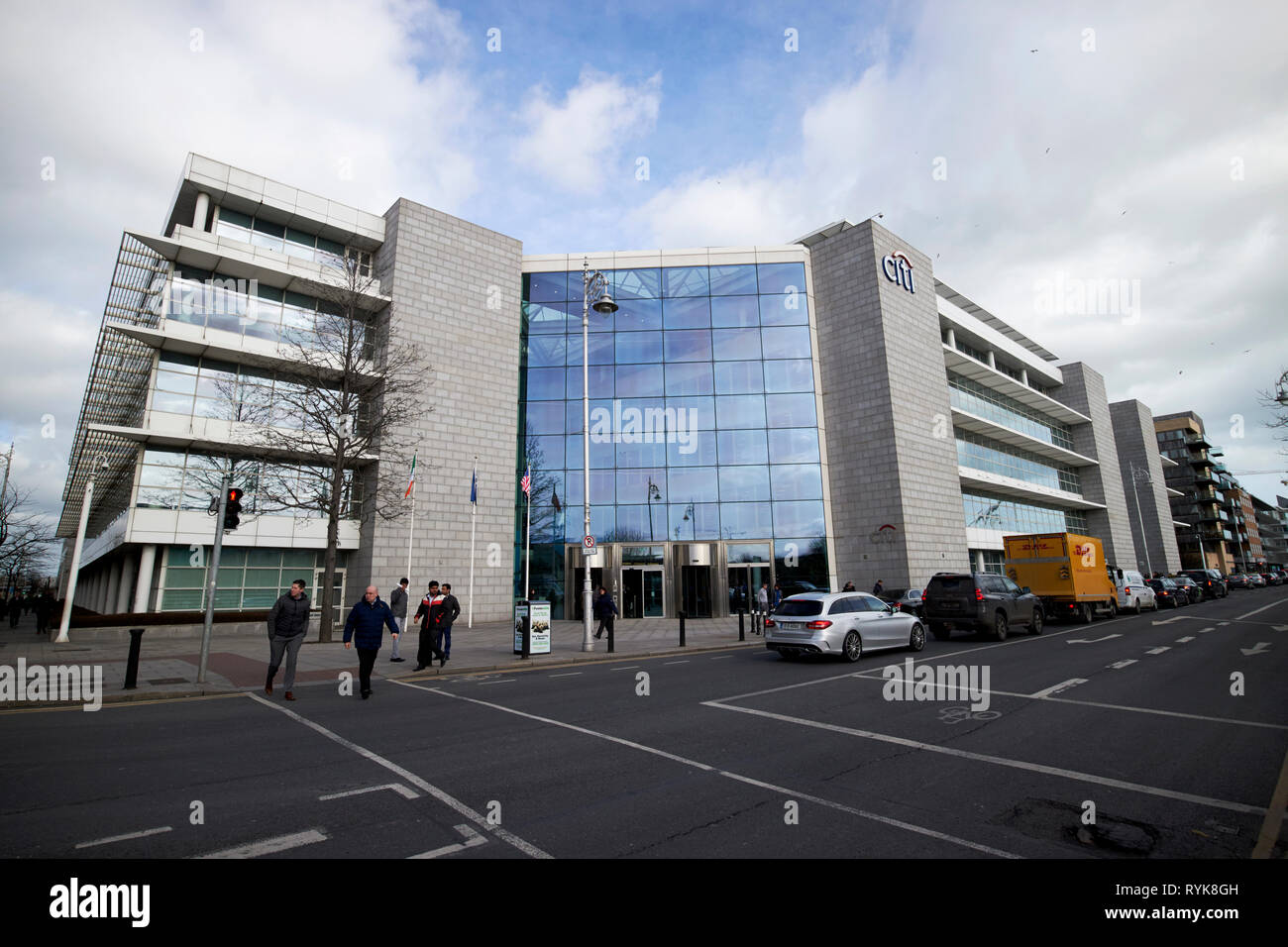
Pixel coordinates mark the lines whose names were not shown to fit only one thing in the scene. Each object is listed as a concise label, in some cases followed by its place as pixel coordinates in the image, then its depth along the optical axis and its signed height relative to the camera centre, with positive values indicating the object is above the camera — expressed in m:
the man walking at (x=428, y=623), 13.91 -0.76
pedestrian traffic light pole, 11.58 +0.08
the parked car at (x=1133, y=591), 27.81 -1.01
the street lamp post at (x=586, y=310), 17.11 +8.10
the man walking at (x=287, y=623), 10.80 -0.51
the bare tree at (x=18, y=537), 32.66 +3.59
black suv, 17.89 -0.87
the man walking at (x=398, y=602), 16.22 -0.30
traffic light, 11.94 +1.73
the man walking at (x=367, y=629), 10.88 -0.67
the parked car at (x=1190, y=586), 35.57 -1.08
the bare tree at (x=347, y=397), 21.25 +7.65
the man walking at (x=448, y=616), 14.48 -0.64
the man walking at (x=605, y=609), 18.19 -0.73
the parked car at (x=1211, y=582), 41.69 -1.04
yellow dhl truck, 22.44 +0.05
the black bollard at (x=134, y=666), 10.90 -1.21
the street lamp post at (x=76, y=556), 19.06 +1.40
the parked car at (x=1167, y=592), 31.95 -1.25
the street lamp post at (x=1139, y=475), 67.66 +10.52
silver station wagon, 14.23 -1.14
